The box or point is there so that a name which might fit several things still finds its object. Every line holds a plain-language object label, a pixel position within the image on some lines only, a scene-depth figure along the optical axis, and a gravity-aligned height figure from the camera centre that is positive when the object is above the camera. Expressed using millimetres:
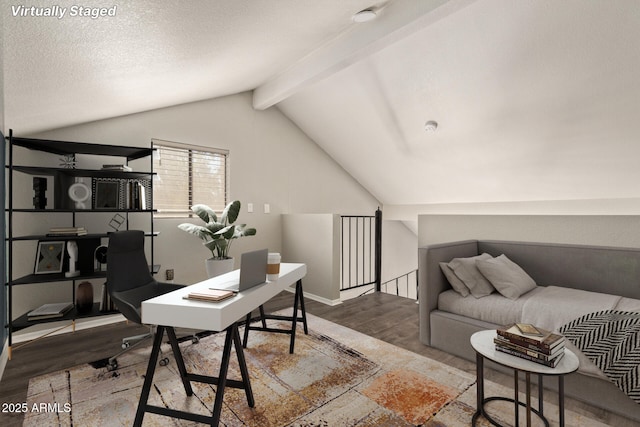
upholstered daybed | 2086 -668
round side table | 1427 -737
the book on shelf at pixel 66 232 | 2760 -182
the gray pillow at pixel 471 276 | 2615 -571
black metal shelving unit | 2541 +194
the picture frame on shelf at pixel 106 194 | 3012 +173
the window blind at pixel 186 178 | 3800 +438
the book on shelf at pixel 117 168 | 2994 +429
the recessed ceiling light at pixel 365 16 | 2514 +1604
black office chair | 2277 -558
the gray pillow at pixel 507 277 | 2508 -565
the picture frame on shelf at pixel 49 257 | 2873 -426
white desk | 1467 -533
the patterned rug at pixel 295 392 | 1751 -1170
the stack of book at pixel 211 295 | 1571 -440
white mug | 2109 -384
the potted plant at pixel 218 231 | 3607 -242
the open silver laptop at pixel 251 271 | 1781 -363
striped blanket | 1713 -792
